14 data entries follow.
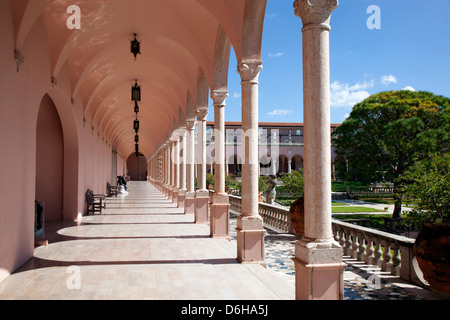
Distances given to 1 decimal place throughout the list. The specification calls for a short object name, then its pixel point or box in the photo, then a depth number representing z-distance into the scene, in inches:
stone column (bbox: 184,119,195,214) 634.2
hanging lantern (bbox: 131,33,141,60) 401.7
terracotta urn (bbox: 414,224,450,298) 202.5
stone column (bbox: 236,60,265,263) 297.1
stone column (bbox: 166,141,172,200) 949.8
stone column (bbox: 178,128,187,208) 702.3
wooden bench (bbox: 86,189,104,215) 619.5
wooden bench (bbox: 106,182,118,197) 1026.7
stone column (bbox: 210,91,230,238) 412.2
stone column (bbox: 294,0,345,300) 183.0
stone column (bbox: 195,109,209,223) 529.0
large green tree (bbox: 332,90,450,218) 967.0
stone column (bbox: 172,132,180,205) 838.5
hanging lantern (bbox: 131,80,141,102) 527.8
